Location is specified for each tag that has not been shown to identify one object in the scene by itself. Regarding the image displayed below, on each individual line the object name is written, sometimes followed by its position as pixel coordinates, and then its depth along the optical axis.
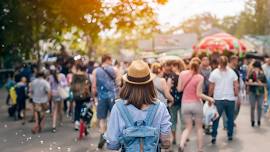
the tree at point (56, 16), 12.66
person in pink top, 10.35
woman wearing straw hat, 5.20
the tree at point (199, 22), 114.07
